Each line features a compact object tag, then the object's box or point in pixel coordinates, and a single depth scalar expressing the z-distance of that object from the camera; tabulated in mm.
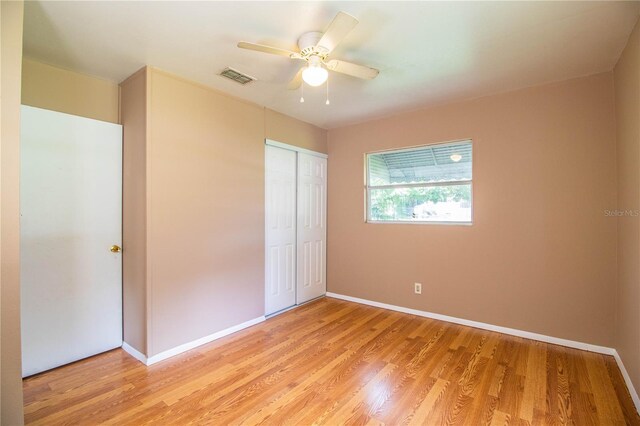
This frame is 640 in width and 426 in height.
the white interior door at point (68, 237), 2248
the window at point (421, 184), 3350
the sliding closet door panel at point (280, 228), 3568
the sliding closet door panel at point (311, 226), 4008
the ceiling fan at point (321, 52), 1668
